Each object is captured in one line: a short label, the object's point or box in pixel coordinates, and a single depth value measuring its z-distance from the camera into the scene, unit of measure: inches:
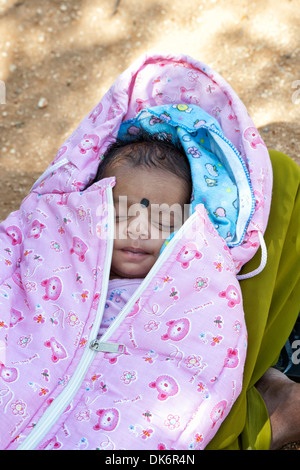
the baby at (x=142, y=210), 52.2
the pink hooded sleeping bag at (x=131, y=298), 47.9
